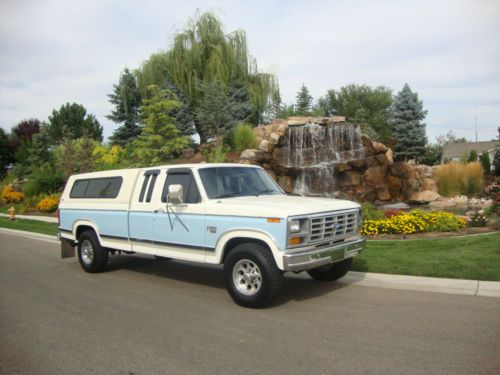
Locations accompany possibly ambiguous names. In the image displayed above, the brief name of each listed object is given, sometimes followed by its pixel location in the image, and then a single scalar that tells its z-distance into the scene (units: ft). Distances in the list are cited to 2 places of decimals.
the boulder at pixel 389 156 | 75.07
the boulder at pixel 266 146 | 69.82
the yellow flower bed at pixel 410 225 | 35.29
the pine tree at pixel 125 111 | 98.84
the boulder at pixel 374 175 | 74.54
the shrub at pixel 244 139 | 74.43
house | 190.40
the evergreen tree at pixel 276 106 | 98.85
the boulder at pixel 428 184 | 74.88
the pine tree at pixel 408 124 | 96.17
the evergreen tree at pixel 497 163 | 89.78
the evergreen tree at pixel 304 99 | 123.95
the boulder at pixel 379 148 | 74.08
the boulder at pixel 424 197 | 70.13
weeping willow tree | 94.17
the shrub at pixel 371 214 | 37.35
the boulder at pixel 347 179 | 73.46
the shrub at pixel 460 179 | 69.46
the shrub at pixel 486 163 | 89.23
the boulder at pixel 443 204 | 61.91
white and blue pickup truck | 18.65
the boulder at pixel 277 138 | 72.02
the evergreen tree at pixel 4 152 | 165.48
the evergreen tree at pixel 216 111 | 82.38
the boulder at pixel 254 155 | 67.46
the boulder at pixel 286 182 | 70.90
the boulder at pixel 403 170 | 77.00
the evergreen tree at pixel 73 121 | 189.57
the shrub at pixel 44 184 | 87.86
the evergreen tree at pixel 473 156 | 109.32
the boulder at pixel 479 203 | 59.28
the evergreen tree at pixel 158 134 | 66.49
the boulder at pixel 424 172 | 76.54
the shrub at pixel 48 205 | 77.05
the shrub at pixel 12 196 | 95.91
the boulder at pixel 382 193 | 74.74
